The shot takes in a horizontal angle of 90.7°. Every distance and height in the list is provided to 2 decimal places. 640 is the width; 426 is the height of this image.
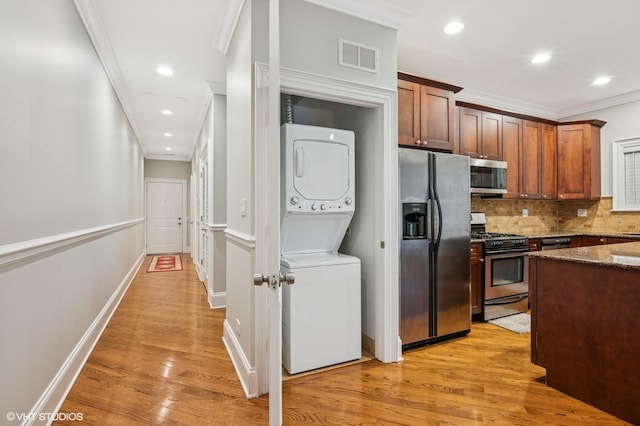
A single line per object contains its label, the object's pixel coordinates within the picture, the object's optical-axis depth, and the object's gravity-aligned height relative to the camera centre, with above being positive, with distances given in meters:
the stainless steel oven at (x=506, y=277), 3.41 -0.69
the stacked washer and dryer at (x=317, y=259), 2.27 -0.33
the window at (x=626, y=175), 4.18 +0.55
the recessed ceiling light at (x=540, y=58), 3.16 +1.61
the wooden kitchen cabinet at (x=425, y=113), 2.83 +0.96
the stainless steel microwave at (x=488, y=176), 3.74 +0.48
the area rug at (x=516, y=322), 3.17 -1.14
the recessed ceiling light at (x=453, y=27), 2.60 +1.58
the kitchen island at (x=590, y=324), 1.78 -0.68
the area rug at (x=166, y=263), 6.30 -1.06
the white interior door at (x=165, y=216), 8.53 -0.02
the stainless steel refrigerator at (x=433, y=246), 2.68 -0.27
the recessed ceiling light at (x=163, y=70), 3.29 +1.54
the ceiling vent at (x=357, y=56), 2.31 +1.20
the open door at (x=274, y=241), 1.22 -0.10
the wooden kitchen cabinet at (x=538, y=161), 4.29 +0.76
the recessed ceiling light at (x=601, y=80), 3.71 +1.62
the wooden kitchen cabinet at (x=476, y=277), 3.35 -0.66
